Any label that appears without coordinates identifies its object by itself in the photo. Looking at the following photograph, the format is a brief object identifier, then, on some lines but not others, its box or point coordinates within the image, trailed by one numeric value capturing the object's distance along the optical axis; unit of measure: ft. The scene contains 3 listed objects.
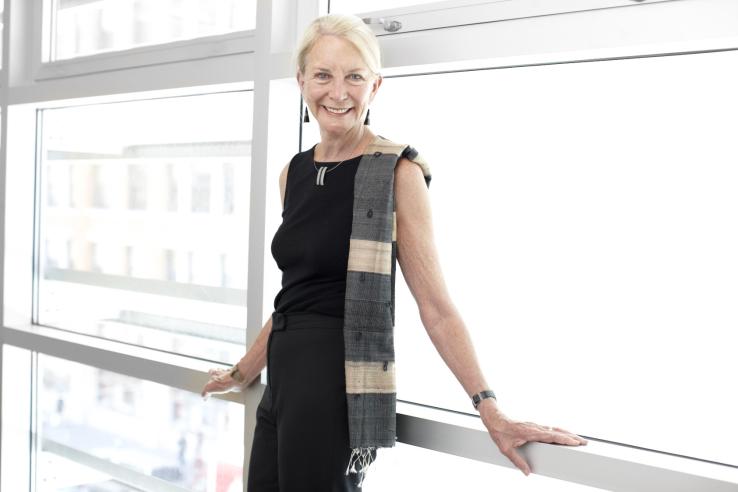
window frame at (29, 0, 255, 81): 7.03
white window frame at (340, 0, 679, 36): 4.81
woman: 4.78
